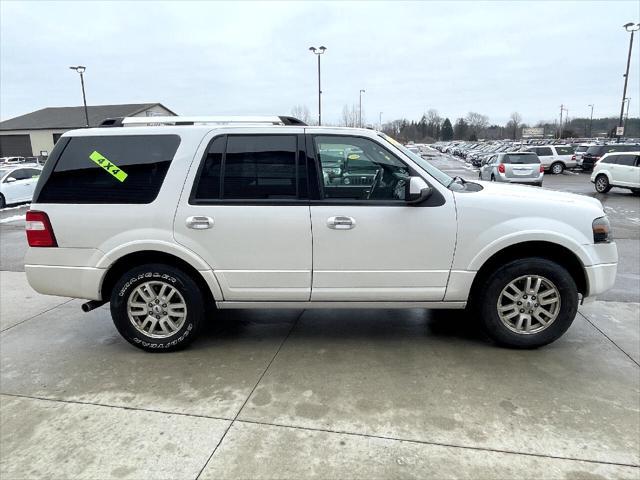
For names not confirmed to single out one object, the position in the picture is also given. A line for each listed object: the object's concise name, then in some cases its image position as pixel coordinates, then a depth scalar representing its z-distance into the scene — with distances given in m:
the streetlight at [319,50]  31.91
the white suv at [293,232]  3.78
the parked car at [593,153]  26.90
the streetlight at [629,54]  29.27
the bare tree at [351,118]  57.86
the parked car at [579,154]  28.64
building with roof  56.66
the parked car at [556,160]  28.56
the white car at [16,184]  16.27
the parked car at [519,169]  18.94
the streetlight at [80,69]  36.00
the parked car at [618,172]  17.00
